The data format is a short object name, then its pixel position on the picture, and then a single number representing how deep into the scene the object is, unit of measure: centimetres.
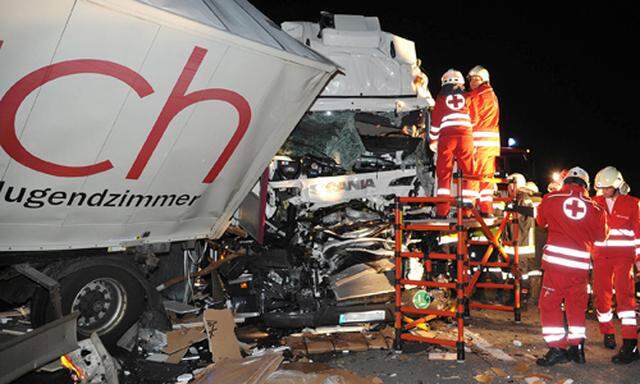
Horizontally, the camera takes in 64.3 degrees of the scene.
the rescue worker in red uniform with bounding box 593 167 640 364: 523
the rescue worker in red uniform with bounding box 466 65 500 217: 586
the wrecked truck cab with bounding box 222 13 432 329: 528
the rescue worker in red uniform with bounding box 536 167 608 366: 474
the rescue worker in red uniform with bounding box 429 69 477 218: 550
